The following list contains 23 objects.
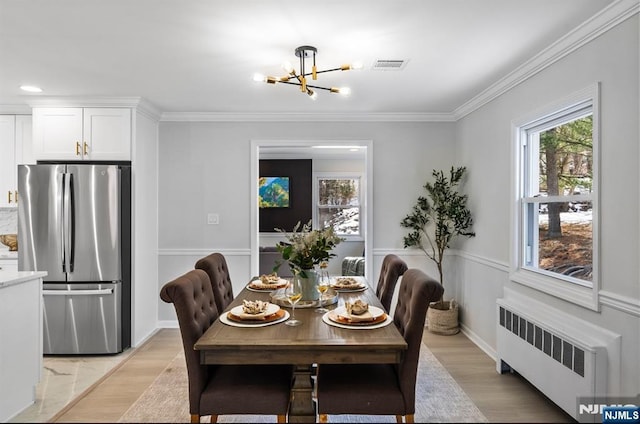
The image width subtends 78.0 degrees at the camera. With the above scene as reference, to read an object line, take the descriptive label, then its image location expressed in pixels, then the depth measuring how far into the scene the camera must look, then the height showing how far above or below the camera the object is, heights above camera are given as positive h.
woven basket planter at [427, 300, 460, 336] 4.09 -1.16
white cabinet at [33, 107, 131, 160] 3.77 +0.72
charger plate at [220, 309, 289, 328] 1.97 -0.58
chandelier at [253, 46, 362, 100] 2.44 +0.88
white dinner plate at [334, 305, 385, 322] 2.02 -0.55
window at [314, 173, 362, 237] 7.79 +0.18
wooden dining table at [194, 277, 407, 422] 1.72 -0.62
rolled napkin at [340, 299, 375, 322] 1.98 -0.54
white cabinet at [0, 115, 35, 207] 4.04 +0.70
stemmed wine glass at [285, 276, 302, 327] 2.00 -0.51
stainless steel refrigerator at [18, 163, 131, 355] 3.51 -0.35
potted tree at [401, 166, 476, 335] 4.08 -0.16
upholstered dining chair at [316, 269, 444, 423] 1.85 -0.85
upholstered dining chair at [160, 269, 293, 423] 1.84 -0.85
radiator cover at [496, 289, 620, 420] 2.05 -0.85
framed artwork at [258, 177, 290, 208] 7.66 +0.33
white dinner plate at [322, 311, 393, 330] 1.92 -0.57
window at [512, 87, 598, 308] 2.38 +0.06
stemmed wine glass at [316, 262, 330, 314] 2.25 -0.44
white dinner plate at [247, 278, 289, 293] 2.88 -0.58
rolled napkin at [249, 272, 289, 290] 2.91 -0.56
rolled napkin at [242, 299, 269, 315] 2.07 -0.53
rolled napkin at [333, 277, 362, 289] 2.88 -0.56
